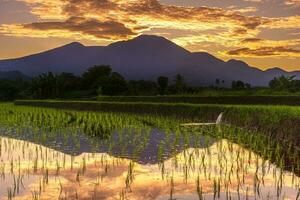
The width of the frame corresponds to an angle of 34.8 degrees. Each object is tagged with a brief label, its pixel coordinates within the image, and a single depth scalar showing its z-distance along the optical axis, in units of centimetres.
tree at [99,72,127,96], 7275
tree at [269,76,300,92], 4706
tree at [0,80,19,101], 8200
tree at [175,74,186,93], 7181
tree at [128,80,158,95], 7306
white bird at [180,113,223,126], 2187
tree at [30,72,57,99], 7662
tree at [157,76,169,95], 7264
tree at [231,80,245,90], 7651
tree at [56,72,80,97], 7761
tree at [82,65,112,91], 7786
